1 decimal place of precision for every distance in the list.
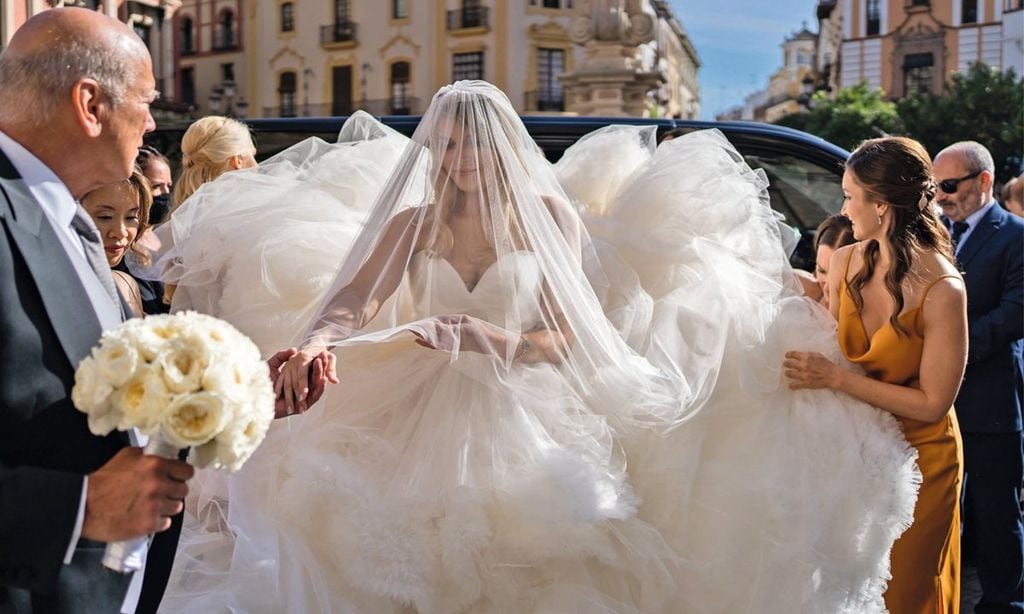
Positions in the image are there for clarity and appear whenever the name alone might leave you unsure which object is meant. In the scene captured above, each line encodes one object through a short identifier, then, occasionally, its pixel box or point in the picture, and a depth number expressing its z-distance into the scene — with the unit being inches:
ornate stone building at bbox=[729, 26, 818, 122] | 3389.8
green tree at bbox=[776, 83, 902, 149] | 1403.8
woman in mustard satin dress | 127.8
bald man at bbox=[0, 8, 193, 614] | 66.8
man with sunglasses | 177.9
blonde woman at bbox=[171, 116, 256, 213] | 184.7
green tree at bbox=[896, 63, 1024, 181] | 1248.8
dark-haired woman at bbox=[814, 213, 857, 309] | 159.8
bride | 114.8
